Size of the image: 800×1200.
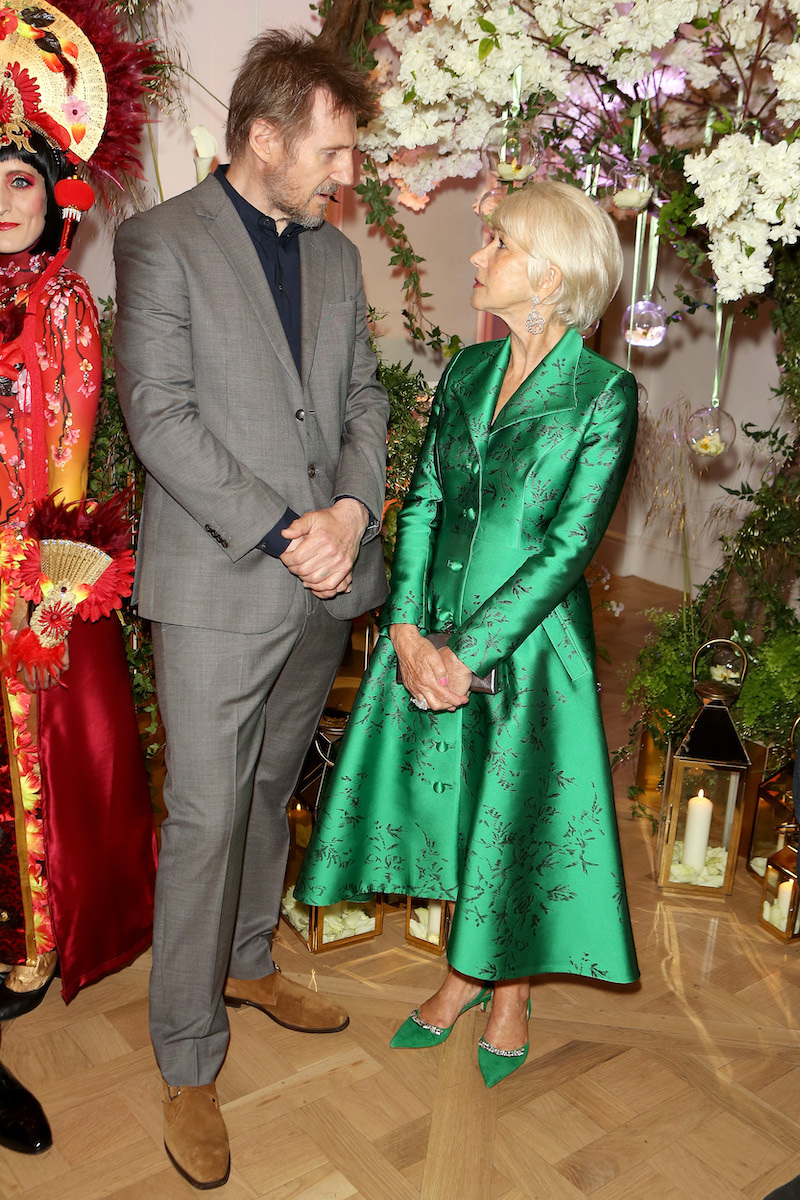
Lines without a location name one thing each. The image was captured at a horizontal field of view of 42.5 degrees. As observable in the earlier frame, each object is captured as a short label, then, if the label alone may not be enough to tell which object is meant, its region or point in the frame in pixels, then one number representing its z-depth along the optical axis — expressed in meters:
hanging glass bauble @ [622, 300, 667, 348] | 2.53
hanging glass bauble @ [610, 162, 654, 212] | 2.38
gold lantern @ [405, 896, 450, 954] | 2.51
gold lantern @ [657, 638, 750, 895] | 2.73
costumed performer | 1.83
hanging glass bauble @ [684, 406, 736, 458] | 2.46
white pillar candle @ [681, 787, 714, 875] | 2.80
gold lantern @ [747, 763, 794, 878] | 2.77
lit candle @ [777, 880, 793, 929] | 2.67
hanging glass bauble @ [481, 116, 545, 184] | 2.38
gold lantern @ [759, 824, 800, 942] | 2.65
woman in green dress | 1.86
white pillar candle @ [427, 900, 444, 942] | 2.52
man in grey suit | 1.68
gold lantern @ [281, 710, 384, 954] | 2.49
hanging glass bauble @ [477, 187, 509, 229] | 2.14
